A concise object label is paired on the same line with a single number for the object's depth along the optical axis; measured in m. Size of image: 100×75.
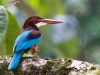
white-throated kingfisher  7.51
